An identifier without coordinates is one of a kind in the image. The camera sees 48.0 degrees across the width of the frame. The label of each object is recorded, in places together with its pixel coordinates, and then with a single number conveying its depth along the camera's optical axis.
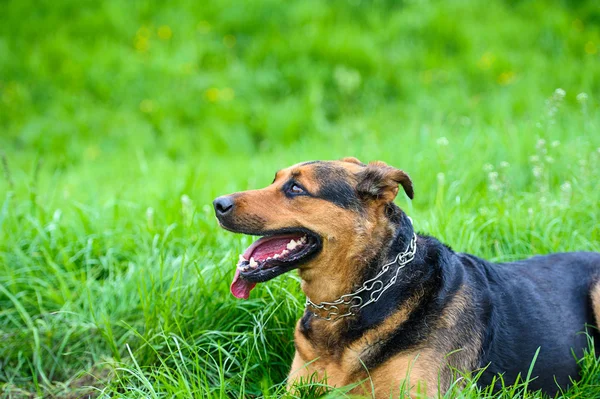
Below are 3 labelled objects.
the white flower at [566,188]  5.23
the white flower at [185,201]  5.44
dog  3.45
